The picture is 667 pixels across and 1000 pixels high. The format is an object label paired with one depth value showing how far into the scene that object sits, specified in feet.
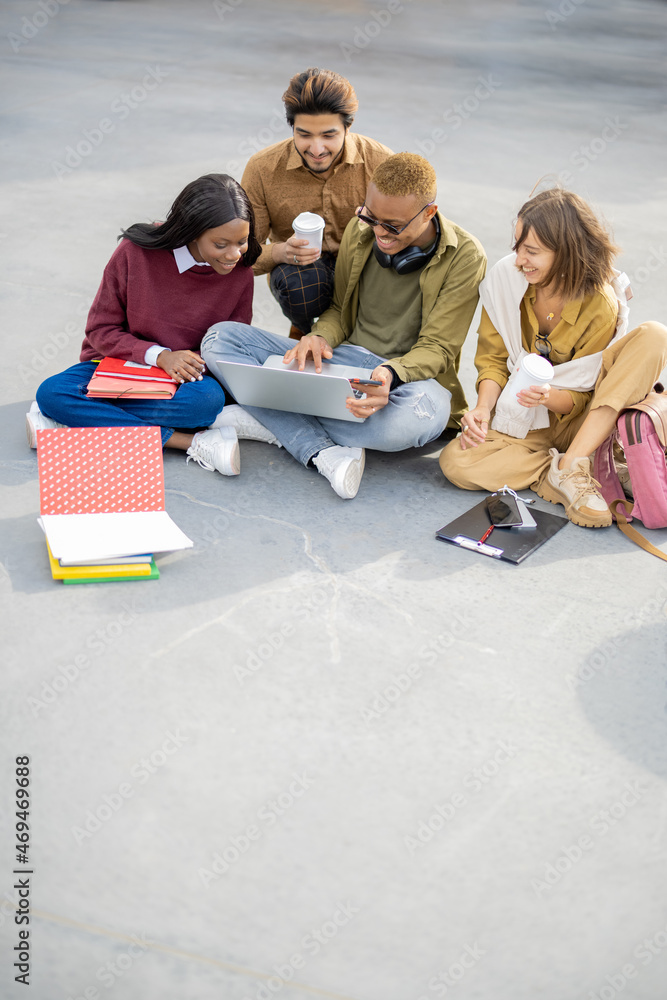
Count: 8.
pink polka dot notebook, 7.36
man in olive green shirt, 8.28
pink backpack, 7.95
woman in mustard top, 8.00
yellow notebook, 6.99
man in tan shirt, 9.07
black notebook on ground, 7.79
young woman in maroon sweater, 8.52
